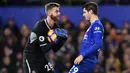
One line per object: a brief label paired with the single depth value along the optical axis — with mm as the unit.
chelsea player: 18744
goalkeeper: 18350
